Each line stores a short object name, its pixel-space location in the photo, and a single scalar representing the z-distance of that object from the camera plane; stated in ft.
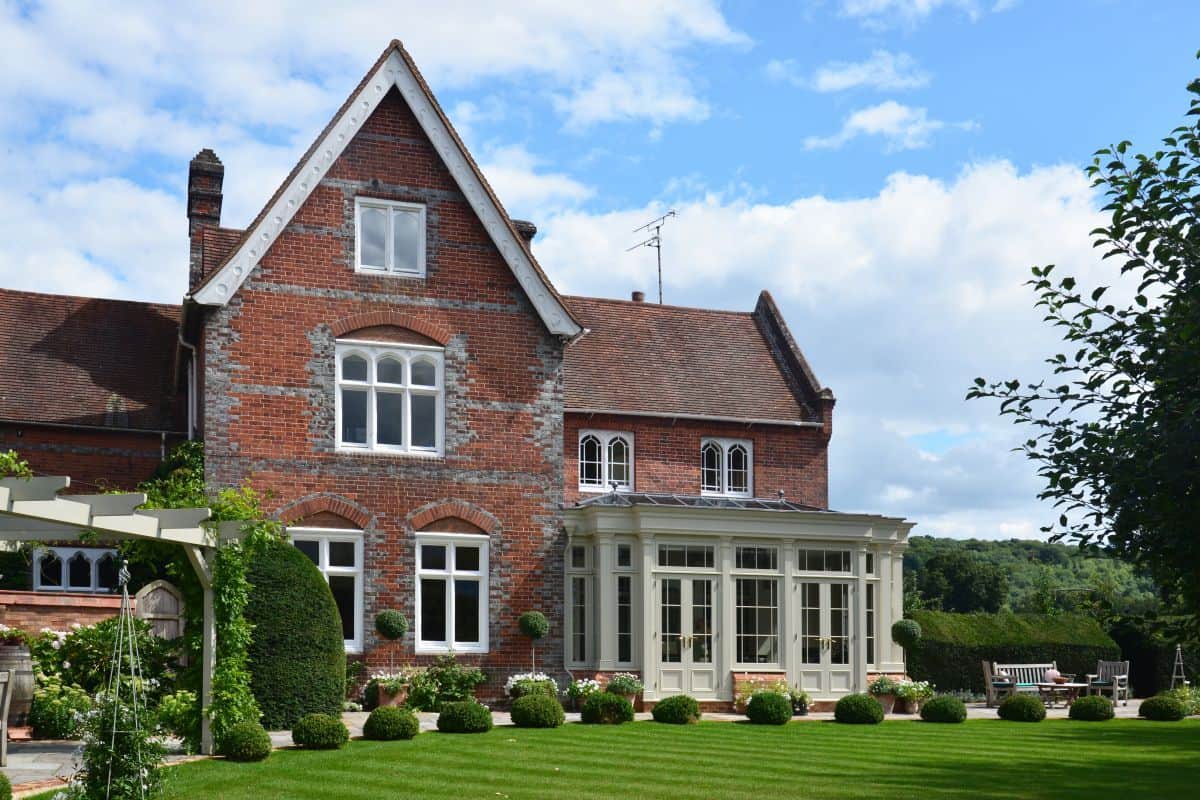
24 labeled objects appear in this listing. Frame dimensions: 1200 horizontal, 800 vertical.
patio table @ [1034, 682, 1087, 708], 106.22
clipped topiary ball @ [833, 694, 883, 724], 86.17
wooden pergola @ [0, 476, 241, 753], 47.34
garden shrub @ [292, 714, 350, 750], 64.13
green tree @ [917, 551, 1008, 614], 230.68
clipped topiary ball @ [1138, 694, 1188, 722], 93.71
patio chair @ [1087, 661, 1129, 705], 111.24
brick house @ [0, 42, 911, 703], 89.61
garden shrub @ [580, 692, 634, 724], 80.07
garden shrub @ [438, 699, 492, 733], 73.41
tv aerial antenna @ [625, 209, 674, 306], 136.67
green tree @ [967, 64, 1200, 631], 37.19
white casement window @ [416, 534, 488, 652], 92.17
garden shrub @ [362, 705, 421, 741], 68.33
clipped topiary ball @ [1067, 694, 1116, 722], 92.17
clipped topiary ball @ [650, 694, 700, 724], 82.23
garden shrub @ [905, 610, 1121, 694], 113.29
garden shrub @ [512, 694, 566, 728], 76.43
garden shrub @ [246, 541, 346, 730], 72.74
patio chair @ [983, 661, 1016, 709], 107.14
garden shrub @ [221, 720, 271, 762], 60.23
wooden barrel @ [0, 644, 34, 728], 69.56
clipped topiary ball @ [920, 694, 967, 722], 88.17
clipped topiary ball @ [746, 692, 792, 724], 84.53
